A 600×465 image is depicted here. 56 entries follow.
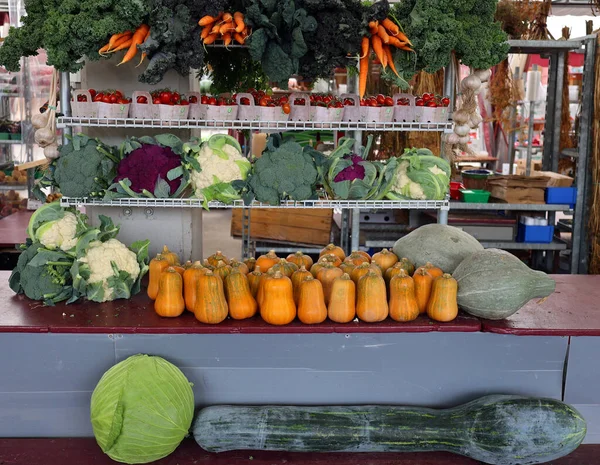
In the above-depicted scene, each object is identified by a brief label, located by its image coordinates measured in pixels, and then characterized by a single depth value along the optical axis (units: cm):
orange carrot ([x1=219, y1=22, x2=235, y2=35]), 284
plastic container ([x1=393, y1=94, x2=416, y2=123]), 321
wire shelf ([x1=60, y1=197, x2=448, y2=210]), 303
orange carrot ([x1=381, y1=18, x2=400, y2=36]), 301
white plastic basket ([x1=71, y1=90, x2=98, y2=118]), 298
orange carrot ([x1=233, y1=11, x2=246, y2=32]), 285
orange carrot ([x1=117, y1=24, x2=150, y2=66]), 290
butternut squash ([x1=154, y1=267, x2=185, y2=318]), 269
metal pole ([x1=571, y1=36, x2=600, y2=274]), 572
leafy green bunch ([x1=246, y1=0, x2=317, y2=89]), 281
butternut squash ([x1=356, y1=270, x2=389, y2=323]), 266
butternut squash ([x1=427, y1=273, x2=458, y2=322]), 267
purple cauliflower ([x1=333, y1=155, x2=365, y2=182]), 313
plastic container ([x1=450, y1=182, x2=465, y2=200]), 589
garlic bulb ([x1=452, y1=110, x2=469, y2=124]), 360
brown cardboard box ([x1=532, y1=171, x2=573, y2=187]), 578
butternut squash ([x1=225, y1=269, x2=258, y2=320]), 268
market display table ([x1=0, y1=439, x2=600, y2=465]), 247
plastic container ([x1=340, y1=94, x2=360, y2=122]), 325
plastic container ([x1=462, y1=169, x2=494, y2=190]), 602
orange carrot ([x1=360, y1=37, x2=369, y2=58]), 302
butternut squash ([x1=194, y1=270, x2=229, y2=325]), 261
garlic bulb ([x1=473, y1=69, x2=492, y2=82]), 332
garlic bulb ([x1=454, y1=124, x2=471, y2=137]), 365
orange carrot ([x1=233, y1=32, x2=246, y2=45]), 290
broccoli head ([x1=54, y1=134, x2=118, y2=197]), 299
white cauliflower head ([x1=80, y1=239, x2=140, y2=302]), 286
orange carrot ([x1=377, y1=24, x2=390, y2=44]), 298
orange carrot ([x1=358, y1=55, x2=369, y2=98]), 315
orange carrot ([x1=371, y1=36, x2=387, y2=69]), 302
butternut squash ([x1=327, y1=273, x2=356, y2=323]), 264
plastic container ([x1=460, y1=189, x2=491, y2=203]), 573
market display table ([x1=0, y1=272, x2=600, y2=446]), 264
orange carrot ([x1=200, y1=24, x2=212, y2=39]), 287
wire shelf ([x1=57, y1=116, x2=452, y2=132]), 302
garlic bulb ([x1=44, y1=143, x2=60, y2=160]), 313
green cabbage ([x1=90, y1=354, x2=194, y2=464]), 232
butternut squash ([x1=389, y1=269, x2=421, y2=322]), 267
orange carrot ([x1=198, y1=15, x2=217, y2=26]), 282
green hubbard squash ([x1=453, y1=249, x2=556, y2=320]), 264
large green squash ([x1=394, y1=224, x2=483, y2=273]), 304
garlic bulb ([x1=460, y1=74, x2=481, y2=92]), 335
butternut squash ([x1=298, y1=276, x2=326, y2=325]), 264
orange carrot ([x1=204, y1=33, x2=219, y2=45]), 289
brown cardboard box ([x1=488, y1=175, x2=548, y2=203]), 568
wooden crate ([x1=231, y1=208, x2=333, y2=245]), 604
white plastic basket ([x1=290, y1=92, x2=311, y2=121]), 319
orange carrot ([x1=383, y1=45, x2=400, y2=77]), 311
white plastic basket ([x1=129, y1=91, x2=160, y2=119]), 304
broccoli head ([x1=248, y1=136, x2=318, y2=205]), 302
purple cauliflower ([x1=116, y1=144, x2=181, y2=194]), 301
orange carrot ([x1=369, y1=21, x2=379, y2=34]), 296
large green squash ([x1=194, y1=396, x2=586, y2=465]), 244
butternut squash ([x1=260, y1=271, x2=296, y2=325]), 262
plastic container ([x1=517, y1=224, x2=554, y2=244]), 579
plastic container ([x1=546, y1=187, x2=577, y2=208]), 574
